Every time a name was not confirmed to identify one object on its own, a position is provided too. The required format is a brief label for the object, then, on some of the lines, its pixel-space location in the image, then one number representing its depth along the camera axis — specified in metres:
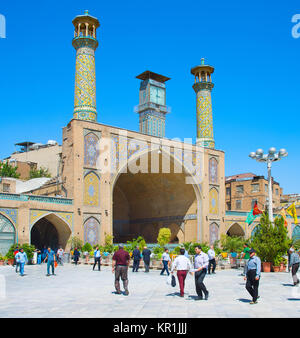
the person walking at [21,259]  15.02
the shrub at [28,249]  20.32
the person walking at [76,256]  21.47
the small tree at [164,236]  29.64
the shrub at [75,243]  24.16
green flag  23.29
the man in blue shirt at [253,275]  8.02
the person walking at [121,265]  9.50
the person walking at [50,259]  14.71
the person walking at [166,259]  14.54
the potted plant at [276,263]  15.86
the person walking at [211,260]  14.67
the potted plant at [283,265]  15.96
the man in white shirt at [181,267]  9.00
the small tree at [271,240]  15.71
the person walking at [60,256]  21.09
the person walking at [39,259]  21.53
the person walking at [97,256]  17.45
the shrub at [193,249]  20.80
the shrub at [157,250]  19.68
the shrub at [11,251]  20.25
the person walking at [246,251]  13.81
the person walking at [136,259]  16.48
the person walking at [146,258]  16.23
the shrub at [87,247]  23.83
